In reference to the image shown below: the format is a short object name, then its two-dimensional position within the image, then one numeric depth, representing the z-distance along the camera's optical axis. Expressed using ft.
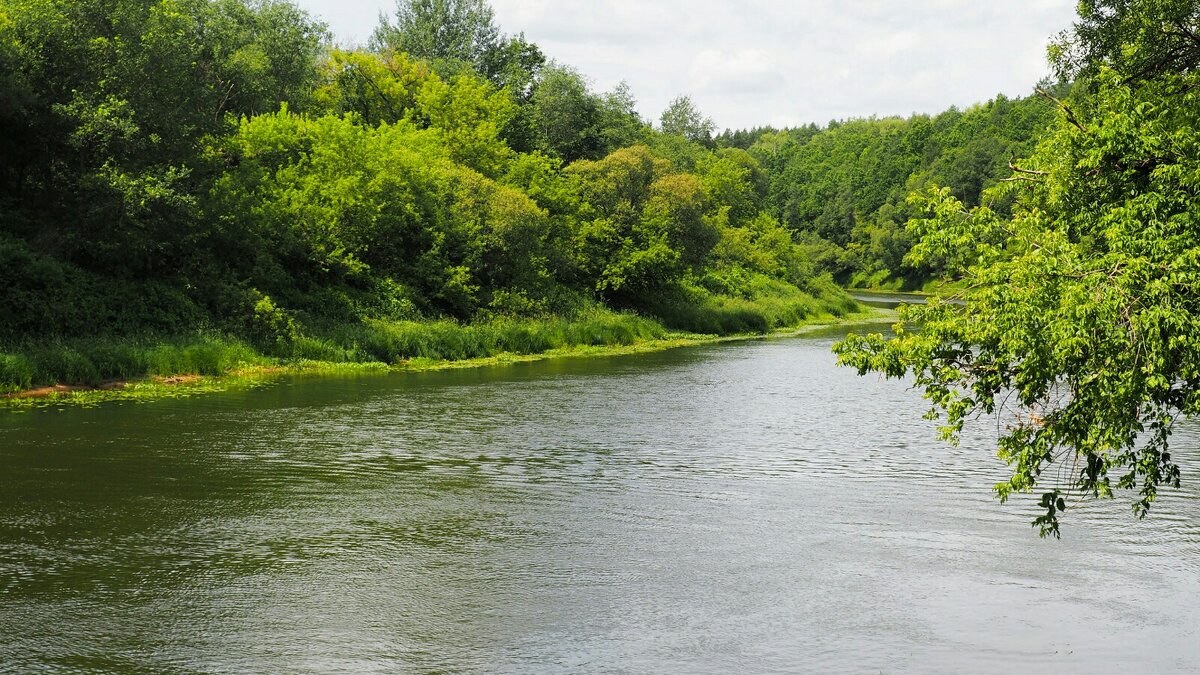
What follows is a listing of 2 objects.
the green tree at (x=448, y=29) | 322.96
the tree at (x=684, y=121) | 428.56
